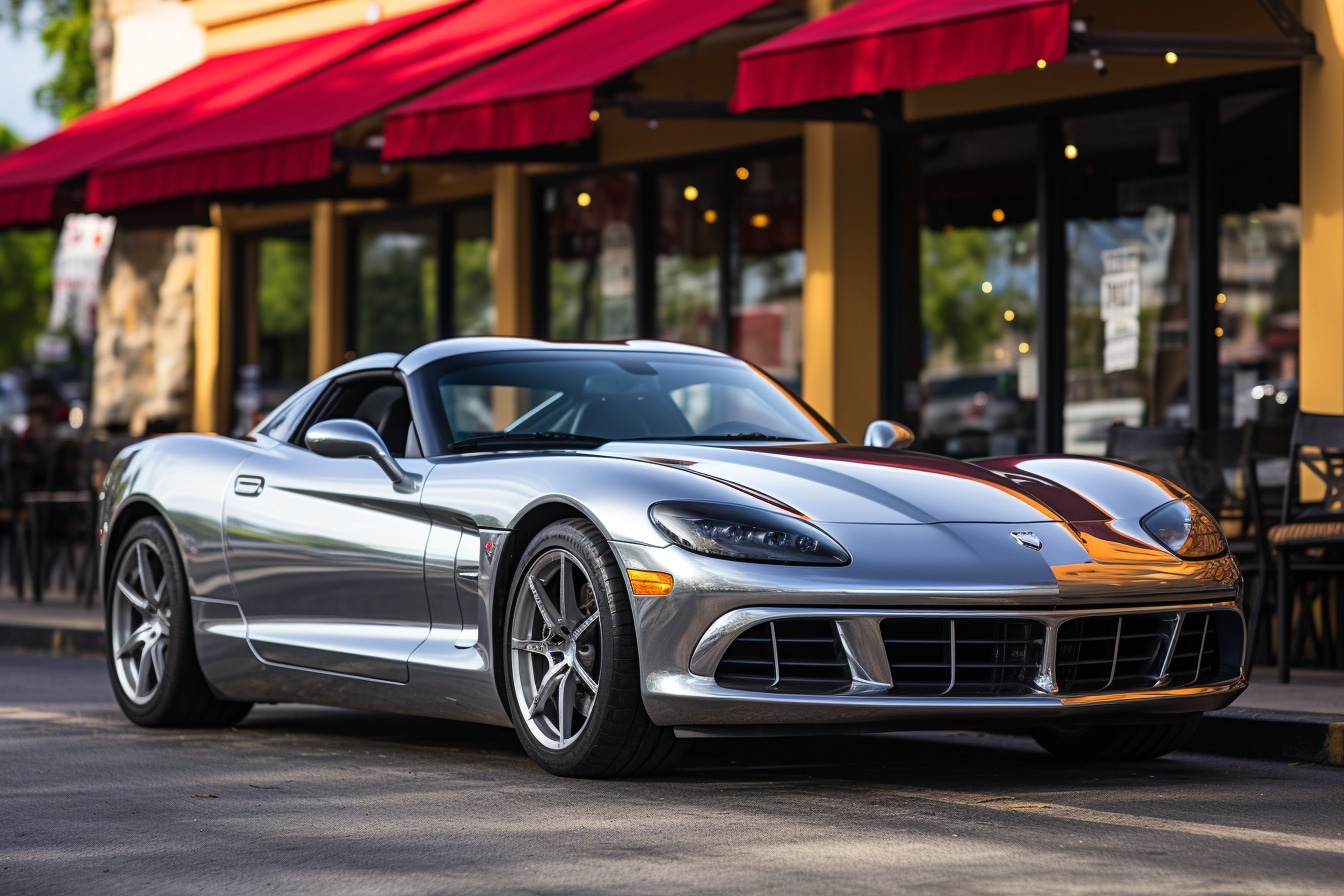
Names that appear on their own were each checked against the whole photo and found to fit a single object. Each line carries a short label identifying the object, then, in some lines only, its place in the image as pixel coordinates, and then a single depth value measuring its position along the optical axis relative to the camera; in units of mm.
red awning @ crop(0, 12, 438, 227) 26395
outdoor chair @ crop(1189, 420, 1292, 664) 16336
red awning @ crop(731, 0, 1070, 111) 15082
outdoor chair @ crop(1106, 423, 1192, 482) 17101
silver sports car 9526
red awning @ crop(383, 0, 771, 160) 18875
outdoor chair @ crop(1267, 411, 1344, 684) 14576
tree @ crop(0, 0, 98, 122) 59013
